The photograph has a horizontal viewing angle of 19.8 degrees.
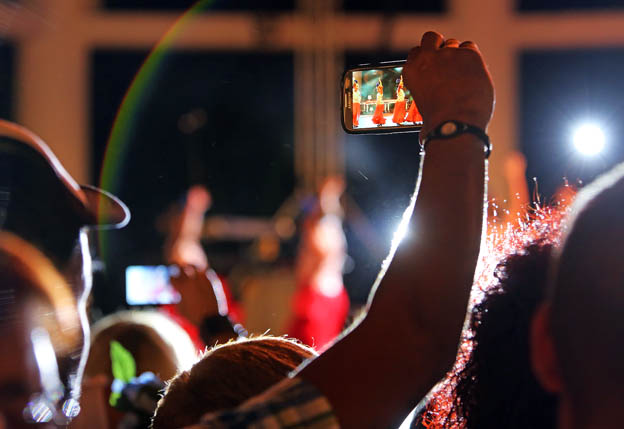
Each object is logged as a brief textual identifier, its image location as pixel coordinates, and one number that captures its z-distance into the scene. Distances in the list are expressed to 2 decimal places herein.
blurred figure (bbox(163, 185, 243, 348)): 2.13
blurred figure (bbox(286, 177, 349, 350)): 4.08
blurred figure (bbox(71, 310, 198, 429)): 1.89
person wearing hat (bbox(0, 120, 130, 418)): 1.67
